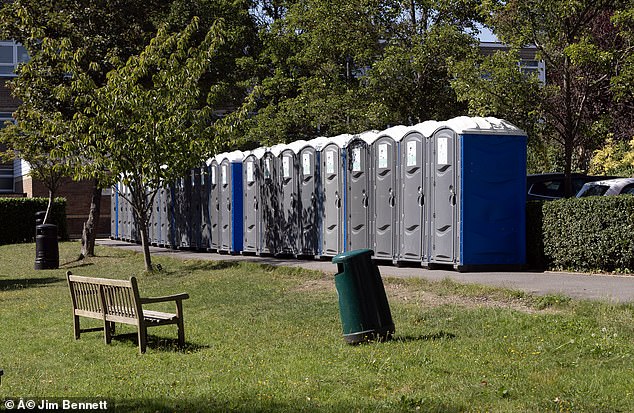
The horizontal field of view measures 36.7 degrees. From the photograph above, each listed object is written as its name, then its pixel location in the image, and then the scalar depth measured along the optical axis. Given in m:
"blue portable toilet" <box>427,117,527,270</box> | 15.33
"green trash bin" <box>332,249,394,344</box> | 9.21
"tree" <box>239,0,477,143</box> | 22.20
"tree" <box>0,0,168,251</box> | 22.38
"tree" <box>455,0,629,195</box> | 16.91
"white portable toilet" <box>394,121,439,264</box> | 16.09
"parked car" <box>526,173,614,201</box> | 20.30
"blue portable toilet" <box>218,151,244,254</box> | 22.62
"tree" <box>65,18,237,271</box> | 18.52
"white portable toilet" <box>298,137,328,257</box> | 19.44
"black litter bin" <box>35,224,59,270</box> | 21.91
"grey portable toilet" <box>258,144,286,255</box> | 20.96
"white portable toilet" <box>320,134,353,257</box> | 18.59
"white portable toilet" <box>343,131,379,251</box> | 17.75
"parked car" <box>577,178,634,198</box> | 17.81
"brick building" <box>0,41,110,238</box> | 39.16
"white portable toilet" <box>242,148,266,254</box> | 21.69
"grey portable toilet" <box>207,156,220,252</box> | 23.61
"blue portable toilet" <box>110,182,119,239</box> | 34.64
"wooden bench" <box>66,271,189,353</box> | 9.49
